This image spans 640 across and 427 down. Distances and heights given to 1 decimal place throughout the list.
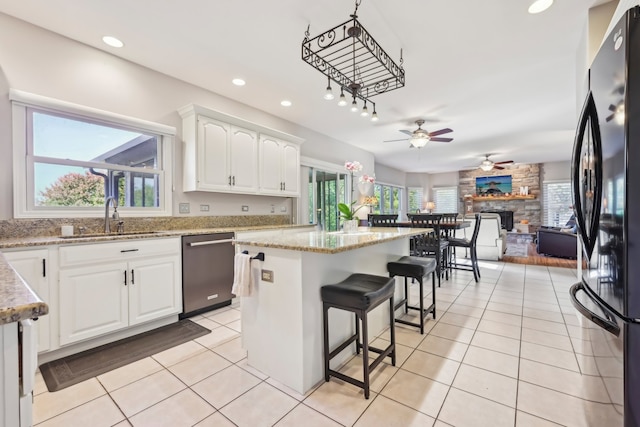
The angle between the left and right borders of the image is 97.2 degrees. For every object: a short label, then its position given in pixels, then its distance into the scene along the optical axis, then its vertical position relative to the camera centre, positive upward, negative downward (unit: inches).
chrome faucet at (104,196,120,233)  105.7 +0.8
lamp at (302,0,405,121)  81.4 +60.7
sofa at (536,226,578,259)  228.8 -26.6
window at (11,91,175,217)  93.4 +20.6
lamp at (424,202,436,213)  433.6 +9.1
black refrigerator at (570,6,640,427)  34.7 -1.3
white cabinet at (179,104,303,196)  129.9 +30.3
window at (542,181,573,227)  366.0 +10.5
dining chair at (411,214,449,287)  152.9 -15.4
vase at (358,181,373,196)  114.3 +10.8
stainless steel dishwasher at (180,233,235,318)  112.7 -24.6
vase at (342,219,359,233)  104.3 -4.7
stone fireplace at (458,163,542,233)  385.7 +17.7
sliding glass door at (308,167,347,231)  217.3 +14.0
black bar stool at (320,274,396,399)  65.2 -21.5
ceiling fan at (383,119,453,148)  183.0 +49.7
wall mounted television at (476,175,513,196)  404.8 +38.3
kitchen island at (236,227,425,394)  68.1 -24.1
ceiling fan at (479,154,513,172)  304.7 +51.6
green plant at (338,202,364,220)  99.6 +0.5
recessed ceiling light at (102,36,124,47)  101.9 +63.6
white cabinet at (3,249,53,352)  75.7 -15.9
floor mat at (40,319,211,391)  76.1 -43.4
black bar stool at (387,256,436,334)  96.0 -20.2
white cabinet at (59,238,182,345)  84.0 -23.7
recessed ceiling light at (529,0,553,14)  85.3 +63.5
